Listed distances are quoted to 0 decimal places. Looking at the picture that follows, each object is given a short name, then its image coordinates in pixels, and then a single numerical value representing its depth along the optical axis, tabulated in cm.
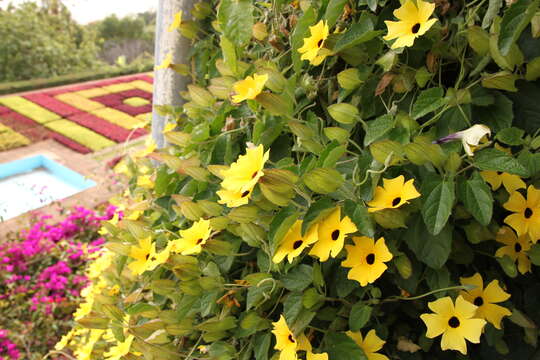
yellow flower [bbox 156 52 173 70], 96
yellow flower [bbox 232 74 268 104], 57
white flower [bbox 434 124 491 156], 44
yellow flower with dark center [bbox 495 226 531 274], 53
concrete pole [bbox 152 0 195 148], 105
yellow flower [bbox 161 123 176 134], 95
